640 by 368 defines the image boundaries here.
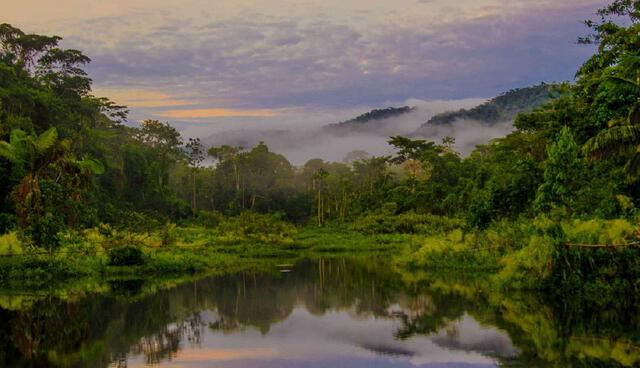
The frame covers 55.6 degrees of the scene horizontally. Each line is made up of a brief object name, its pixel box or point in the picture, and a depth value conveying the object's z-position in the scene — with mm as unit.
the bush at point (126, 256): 25125
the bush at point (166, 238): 31083
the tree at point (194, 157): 75356
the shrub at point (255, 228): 39031
